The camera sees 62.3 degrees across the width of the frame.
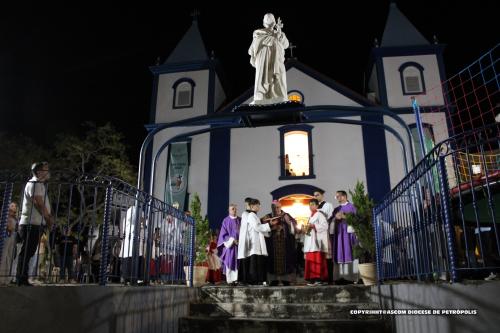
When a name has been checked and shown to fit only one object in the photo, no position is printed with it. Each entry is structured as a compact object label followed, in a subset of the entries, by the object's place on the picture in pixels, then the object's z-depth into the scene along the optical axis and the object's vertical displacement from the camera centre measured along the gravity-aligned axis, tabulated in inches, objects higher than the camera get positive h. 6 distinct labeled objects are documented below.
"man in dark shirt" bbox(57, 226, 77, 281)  309.9 +28.2
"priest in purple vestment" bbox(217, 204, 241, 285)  351.6 +33.8
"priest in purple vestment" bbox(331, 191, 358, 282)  322.3 +33.1
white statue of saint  348.8 +185.6
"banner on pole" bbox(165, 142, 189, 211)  638.5 +167.6
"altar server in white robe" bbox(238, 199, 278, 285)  321.4 +28.1
